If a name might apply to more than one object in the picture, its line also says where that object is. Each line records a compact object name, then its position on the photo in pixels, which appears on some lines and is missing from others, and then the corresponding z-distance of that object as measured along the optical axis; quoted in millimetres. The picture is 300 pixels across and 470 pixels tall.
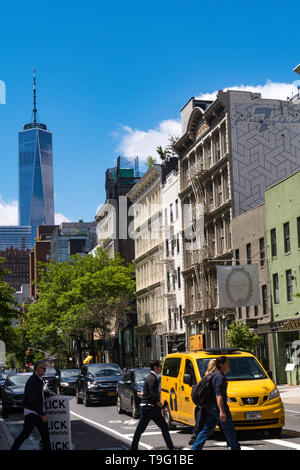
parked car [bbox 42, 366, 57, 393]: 36662
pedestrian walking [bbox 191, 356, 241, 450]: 12195
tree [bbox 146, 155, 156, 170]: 79725
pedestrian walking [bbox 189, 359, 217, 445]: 12594
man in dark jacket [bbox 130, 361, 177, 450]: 13453
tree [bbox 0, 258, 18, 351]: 42531
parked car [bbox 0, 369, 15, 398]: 43319
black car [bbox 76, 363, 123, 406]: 30062
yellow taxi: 15766
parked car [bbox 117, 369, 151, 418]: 22938
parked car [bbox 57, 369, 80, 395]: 38406
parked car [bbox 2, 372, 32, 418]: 27953
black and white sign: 13258
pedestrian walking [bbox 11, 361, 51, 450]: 12648
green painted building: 41197
